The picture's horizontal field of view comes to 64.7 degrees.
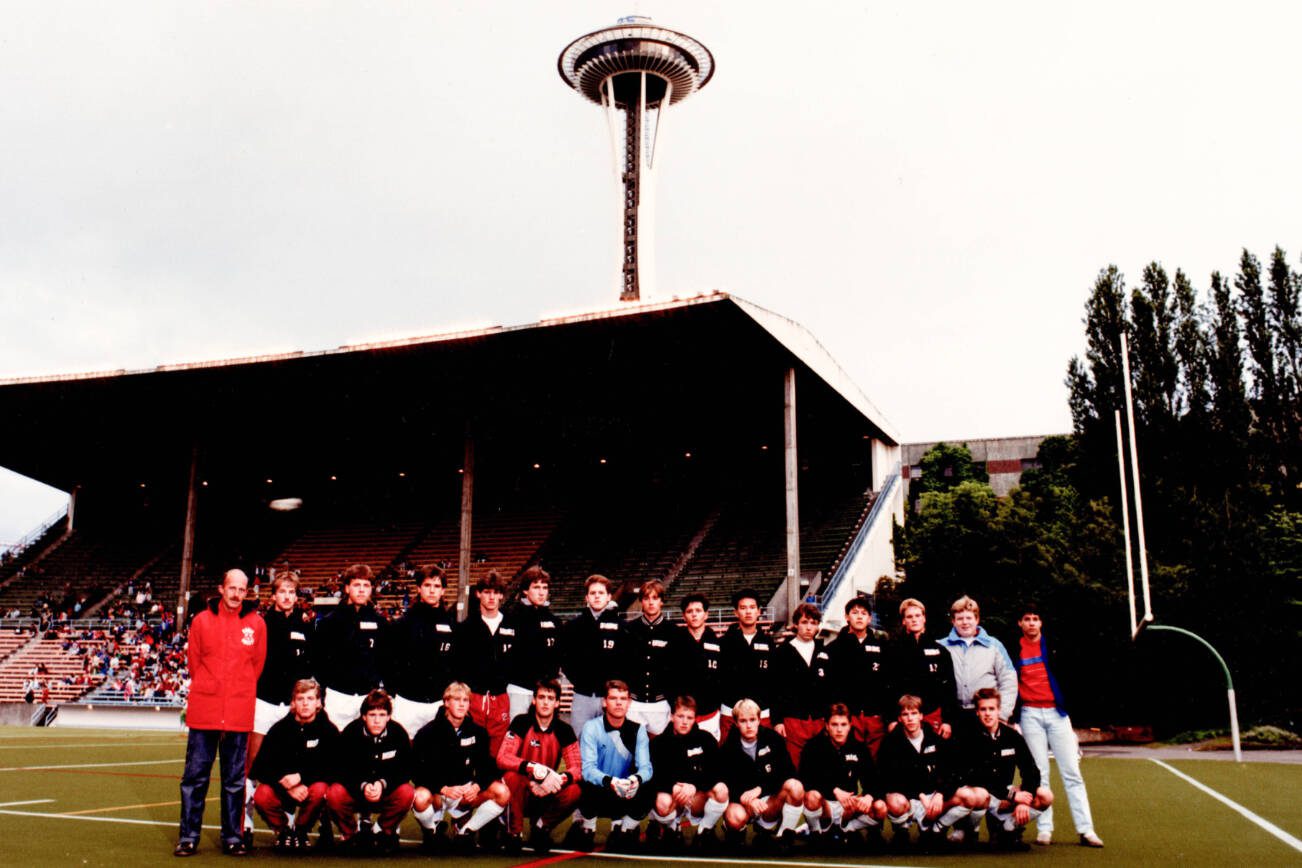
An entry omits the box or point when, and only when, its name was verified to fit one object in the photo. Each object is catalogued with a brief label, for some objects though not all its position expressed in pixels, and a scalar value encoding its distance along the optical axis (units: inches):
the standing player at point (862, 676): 306.3
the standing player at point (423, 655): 298.5
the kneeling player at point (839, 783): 270.7
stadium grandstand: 1174.3
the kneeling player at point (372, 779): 259.9
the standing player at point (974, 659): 304.5
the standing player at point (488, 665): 297.3
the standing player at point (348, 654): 297.4
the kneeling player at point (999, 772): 276.1
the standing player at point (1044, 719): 290.5
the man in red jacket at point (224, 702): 261.3
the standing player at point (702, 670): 302.5
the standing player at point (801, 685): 308.2
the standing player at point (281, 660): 298.7
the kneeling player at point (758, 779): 267.6
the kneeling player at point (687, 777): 265.3
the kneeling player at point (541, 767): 266.7
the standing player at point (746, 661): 305.7
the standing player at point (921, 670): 301.3
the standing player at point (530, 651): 303.3
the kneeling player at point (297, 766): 261.4
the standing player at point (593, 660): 302.5
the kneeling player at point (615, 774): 267.9
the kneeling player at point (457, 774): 261.0
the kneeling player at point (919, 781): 272.7
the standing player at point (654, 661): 297.7
